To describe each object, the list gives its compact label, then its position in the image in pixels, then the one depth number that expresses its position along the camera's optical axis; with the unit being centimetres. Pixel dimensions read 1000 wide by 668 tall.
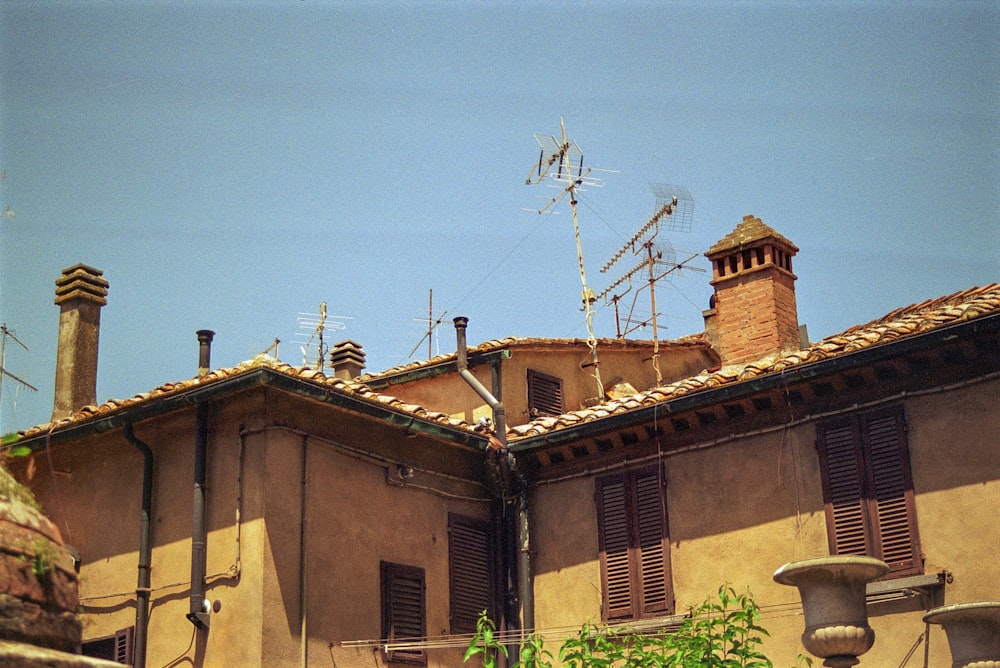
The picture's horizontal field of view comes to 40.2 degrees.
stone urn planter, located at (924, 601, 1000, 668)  1198
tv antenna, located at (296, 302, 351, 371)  2509
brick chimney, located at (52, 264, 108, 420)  1841
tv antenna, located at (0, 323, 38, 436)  1615
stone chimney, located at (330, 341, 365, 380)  2138
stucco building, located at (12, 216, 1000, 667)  1410
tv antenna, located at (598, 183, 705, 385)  2297
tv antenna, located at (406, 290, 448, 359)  2573
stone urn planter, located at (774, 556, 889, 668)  1209
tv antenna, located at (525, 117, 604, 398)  2183
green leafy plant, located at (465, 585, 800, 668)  1176
